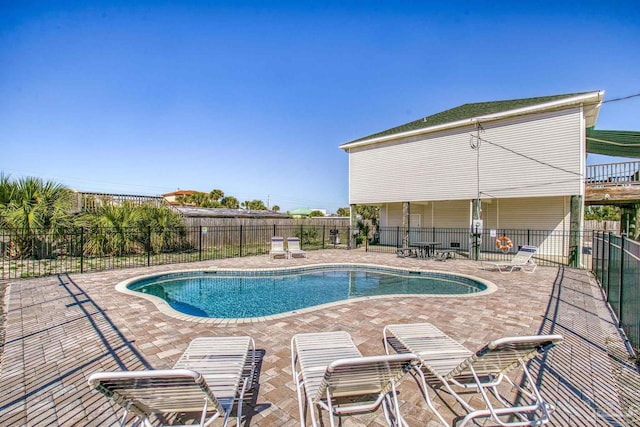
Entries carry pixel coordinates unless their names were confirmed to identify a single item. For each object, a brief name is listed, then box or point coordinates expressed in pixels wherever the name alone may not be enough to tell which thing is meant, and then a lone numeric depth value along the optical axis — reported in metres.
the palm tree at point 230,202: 49.86
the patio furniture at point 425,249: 13.92
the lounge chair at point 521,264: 10.52
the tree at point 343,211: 60.09
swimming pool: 7.16
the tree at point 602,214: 35.24
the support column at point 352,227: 17.94
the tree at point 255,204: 54.06
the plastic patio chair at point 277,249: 13.08
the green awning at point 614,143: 12.97
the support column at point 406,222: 16.69
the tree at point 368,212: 31.88
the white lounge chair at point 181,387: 1.69
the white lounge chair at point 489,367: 2.27
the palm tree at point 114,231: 13.03
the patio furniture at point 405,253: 14.34
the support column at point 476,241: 13.58
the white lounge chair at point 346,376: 1.97
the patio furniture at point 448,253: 13.30
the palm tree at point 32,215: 11.66
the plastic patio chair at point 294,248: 13.53
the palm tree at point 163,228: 14.50
